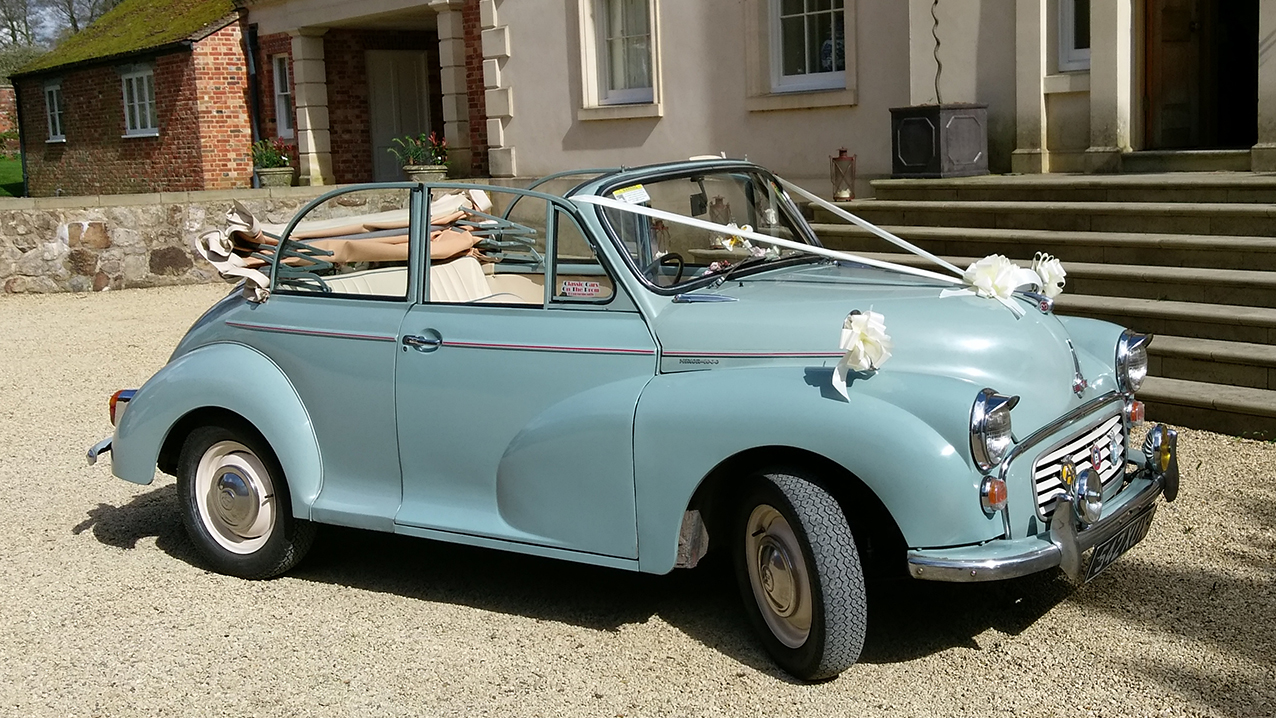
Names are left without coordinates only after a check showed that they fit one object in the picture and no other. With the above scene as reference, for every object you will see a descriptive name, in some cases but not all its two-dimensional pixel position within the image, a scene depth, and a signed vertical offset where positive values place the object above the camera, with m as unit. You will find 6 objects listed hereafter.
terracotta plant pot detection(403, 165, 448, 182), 17.41 +0.36
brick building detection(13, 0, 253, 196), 22.91 +2.05
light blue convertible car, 3.99 -0.72
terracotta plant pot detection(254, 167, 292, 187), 21.20 +0.48
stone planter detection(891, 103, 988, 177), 10.53 +0.29
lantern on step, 11.84 +0.08
